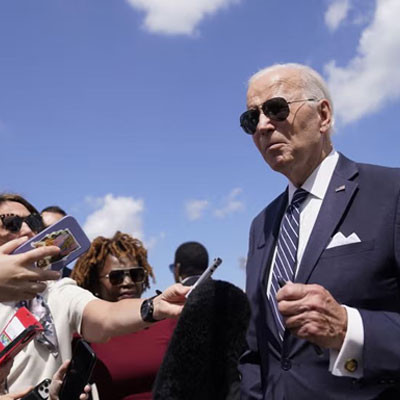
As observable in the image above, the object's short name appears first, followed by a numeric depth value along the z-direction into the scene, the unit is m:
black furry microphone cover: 1.01
